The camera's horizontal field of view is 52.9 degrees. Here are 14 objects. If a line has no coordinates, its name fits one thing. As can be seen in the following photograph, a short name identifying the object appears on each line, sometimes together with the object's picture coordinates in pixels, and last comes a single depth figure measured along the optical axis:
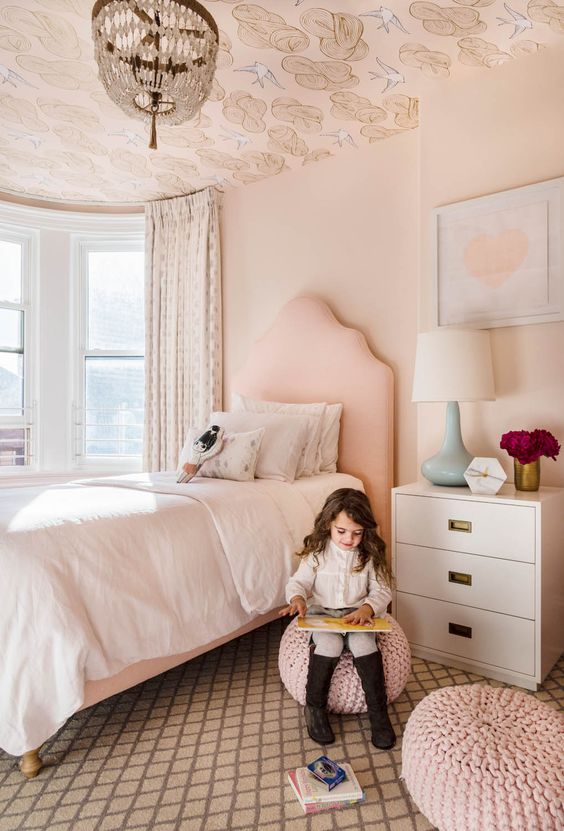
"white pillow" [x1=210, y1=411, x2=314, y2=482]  2.73
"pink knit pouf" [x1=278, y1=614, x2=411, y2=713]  1.77
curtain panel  3.90
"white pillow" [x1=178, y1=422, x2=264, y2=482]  2.64
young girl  1.83
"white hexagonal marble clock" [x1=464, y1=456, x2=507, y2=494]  2.22
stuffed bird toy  2.64
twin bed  1.51
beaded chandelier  1.78
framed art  2.43
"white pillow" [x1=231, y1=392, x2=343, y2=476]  3.04
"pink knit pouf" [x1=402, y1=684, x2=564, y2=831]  1.14
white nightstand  2.04
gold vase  2.27
